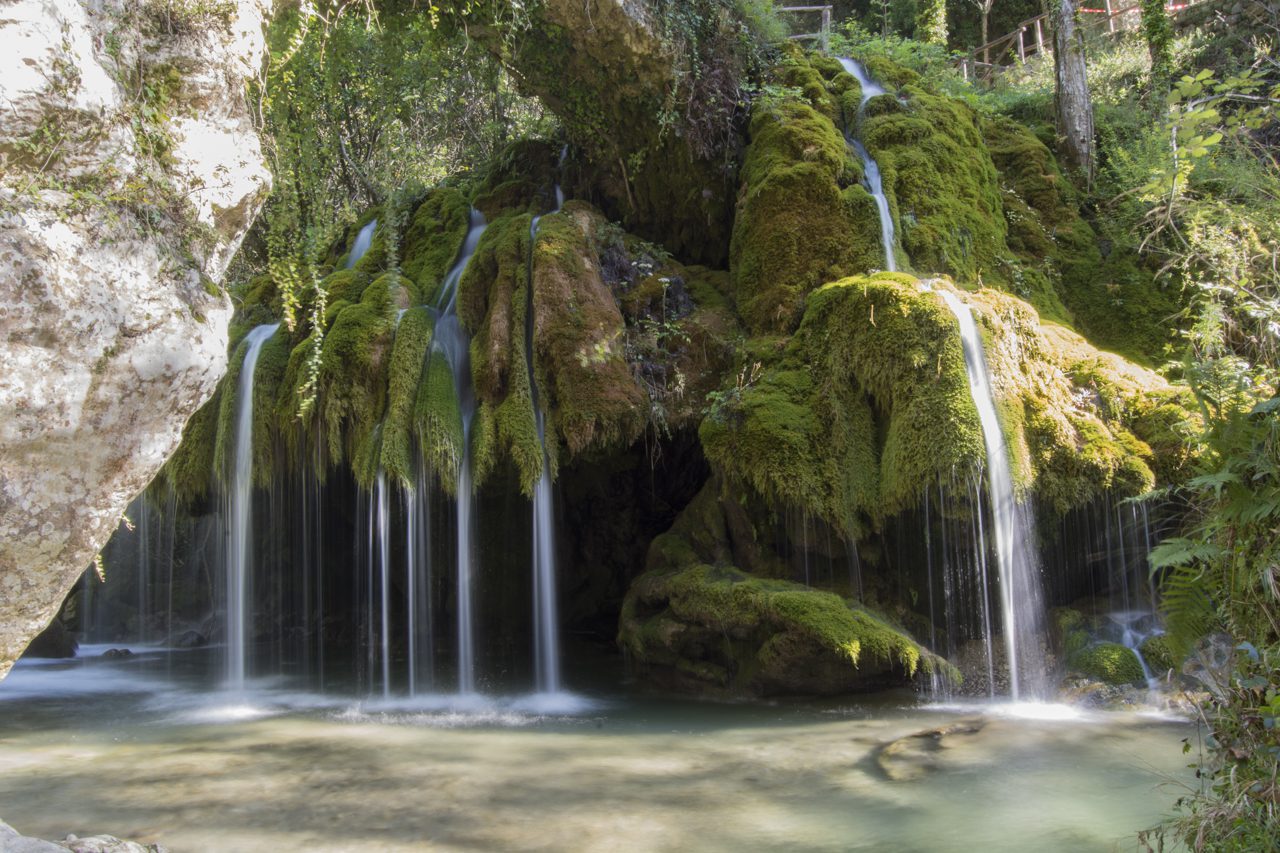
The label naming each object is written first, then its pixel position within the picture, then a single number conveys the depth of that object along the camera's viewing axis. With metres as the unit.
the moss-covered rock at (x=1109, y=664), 7.34
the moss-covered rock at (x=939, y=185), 9.61
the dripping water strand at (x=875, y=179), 9.43
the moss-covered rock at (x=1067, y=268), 10.25
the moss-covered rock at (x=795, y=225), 9.34
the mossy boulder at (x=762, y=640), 7.33
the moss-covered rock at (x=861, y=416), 7.64
